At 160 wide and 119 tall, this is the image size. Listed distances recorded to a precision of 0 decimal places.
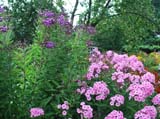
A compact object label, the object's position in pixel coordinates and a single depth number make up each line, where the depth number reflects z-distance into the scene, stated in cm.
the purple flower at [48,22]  247
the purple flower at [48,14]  260
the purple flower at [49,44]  236
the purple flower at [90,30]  308
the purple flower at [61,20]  259
